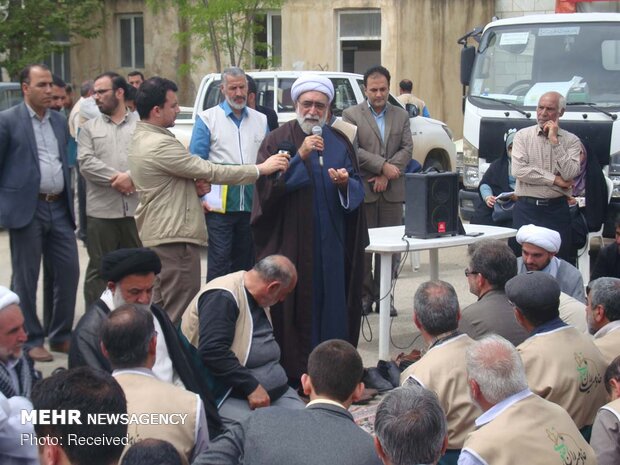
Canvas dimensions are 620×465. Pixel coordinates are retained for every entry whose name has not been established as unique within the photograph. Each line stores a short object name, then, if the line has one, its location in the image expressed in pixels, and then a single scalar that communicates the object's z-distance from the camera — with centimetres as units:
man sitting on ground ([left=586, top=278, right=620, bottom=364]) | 527
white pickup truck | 1315
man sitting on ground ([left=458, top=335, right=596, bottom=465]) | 362
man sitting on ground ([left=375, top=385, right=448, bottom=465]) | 324
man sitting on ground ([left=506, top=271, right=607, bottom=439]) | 455
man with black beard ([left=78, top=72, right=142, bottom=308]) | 723
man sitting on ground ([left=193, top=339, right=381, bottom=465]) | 346
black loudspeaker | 736
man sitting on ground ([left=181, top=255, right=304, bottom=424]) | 522
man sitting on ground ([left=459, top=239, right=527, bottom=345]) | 544
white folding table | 703
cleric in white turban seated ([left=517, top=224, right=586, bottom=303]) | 662
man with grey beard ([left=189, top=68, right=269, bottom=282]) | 754
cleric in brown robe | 650
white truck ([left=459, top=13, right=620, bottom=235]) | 979
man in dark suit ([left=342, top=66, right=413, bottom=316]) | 842
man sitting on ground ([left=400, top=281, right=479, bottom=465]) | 448
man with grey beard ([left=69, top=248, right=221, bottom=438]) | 463
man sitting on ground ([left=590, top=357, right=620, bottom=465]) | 410
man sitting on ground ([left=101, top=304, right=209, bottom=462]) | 395
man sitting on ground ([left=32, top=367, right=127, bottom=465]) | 291
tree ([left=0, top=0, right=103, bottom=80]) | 2236
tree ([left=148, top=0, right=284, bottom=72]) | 1988
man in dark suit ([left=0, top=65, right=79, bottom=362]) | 687
